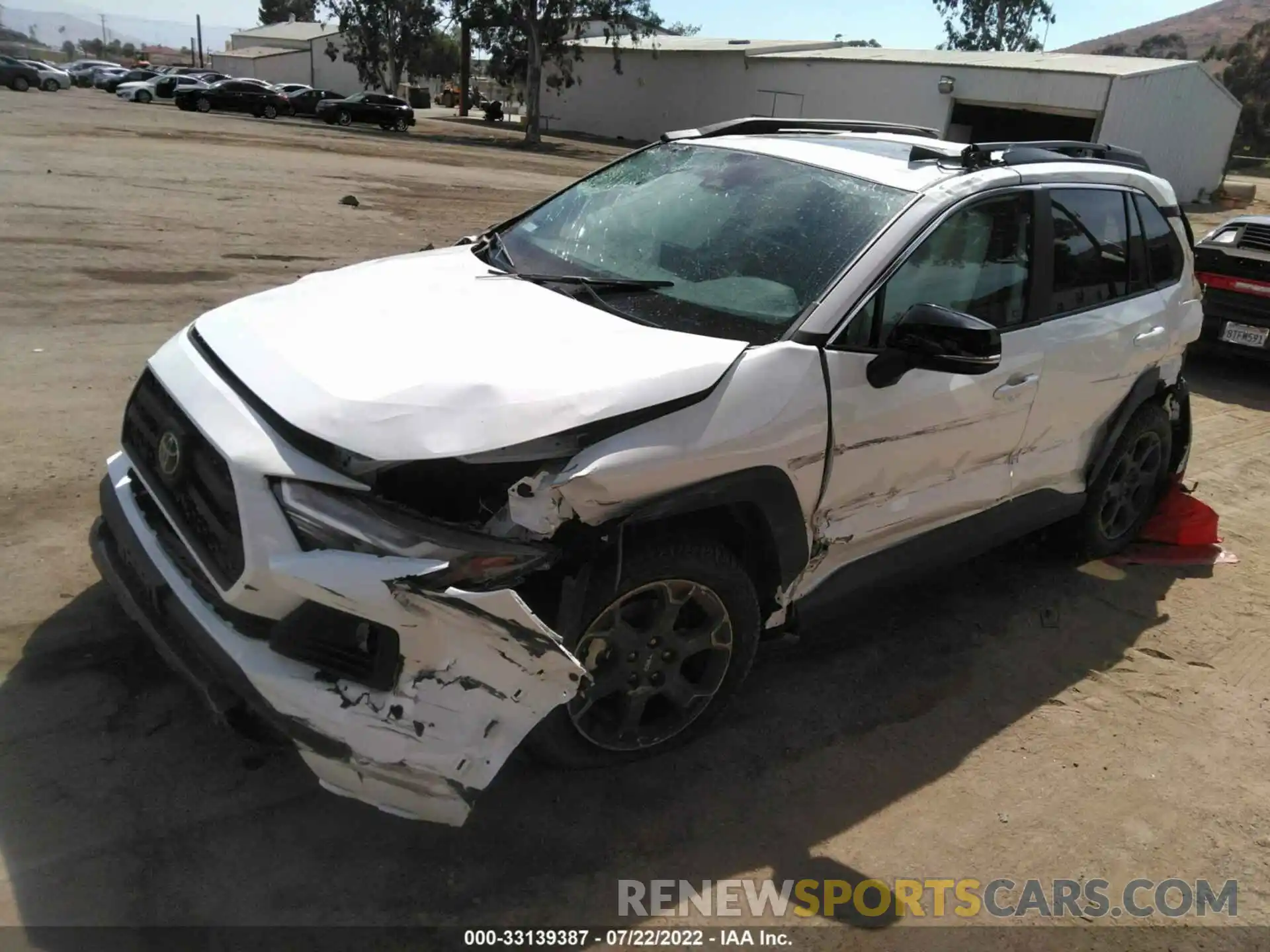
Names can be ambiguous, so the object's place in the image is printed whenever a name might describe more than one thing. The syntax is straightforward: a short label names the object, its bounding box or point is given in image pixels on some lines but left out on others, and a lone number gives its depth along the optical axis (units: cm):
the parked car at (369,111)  3959
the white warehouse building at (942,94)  2945
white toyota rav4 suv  246
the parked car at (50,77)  4138
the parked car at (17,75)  4034
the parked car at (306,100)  4044
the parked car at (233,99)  3769
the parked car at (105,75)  5144
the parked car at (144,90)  4091
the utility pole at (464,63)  5114
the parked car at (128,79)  5019
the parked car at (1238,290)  896
